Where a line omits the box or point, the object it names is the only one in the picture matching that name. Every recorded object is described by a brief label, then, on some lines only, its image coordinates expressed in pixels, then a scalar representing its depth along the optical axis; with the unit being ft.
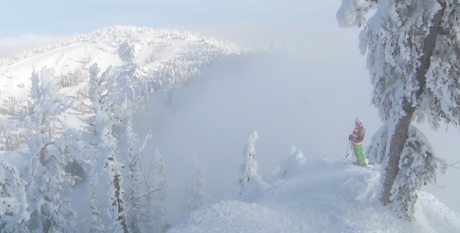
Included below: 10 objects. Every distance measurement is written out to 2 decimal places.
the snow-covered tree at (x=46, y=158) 57.62
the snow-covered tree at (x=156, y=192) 120.03
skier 50.96
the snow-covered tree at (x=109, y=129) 52.95
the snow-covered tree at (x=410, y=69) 28.84
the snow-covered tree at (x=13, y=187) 48.85
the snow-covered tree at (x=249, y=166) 69.73
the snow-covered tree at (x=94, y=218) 79.20
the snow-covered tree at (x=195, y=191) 155.22
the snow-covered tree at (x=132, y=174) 81.51
